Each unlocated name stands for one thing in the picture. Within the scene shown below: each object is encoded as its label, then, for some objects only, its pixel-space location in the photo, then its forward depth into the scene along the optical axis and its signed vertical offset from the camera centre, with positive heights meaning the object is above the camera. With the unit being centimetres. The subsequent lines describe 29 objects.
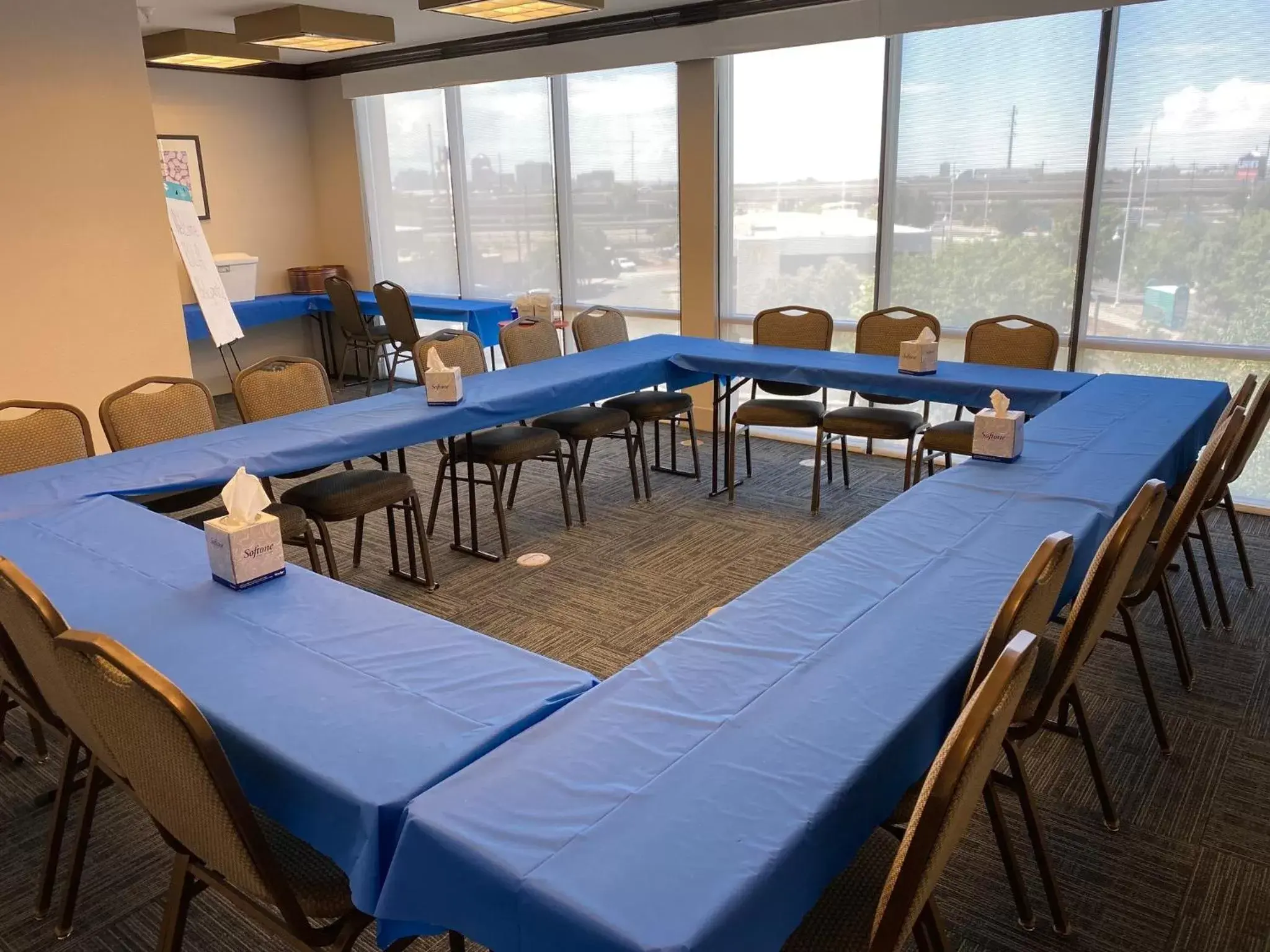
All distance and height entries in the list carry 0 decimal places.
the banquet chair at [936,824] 119 -78
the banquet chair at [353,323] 736 -85
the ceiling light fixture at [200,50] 609 +102
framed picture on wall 734 +37
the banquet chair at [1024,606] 163 -69
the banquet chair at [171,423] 342 -76
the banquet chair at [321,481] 359 -102
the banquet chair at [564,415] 472 -102
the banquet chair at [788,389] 479 -97
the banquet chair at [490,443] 426 -103
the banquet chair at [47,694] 168 -95
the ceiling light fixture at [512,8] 426 +88
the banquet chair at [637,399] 506 -100
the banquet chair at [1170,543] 255 -91
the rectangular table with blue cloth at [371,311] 707 -75
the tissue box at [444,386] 393 -70
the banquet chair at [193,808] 138 -88
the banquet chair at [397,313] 689 -72
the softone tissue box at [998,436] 297 -72
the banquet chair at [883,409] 454 -100
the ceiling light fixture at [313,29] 531 +100
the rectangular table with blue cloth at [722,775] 120 -82
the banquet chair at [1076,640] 190 -88
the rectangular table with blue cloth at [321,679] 145 -82
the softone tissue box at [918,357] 424 -68
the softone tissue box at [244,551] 215 -74
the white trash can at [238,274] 758 -47
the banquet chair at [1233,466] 324 -90
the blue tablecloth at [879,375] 403 -77
